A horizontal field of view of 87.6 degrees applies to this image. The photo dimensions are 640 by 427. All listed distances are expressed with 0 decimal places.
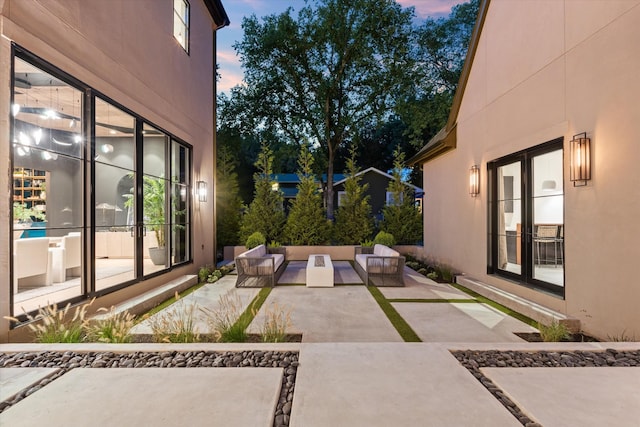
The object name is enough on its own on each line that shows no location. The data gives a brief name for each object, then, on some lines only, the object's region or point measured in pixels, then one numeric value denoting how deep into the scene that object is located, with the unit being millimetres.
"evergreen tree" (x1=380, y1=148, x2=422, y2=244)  12773
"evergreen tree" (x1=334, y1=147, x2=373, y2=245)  12719
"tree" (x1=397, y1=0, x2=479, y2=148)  17312
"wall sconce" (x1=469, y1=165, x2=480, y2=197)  7113
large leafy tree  16922
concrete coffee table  7098
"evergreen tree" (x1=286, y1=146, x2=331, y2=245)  12211
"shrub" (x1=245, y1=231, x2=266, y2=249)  10398
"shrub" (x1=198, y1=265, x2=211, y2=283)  7895
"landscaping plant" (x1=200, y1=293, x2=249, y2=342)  3535
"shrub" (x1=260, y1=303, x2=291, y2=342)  3541
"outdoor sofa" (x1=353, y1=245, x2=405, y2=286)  7211
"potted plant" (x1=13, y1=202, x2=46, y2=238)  4433
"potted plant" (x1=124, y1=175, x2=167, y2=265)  7273
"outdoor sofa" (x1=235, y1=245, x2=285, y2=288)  7180
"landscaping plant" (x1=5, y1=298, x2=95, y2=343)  3350
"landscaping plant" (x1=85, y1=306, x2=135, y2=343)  3432
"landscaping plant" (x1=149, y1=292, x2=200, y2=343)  3436
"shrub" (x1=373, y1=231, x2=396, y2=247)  10648
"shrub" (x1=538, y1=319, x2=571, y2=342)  3799
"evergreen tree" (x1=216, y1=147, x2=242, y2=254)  12570
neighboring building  21594
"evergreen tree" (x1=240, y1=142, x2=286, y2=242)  12336
